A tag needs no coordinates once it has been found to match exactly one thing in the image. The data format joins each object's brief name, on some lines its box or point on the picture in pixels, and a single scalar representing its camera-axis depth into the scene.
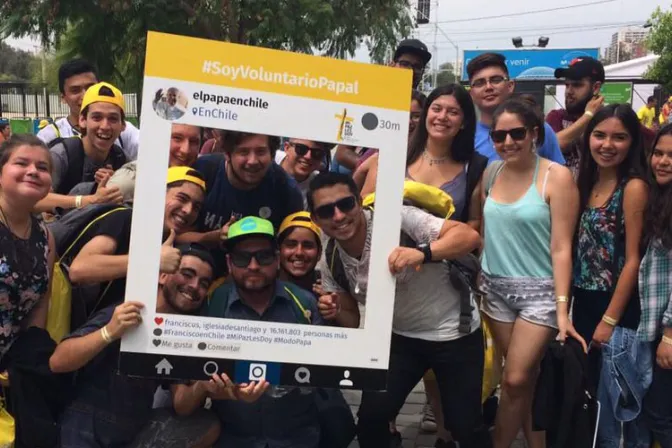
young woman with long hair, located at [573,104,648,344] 3.33
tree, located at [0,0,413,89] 13.22
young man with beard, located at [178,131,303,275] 3.12
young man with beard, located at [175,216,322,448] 3.04
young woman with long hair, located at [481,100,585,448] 3.28
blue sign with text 38.88
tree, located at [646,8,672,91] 26.97
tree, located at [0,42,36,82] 74.00
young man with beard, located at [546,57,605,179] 4.57
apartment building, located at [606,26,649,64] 86.60
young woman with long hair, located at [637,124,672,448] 3.22
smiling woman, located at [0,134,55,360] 2.96
